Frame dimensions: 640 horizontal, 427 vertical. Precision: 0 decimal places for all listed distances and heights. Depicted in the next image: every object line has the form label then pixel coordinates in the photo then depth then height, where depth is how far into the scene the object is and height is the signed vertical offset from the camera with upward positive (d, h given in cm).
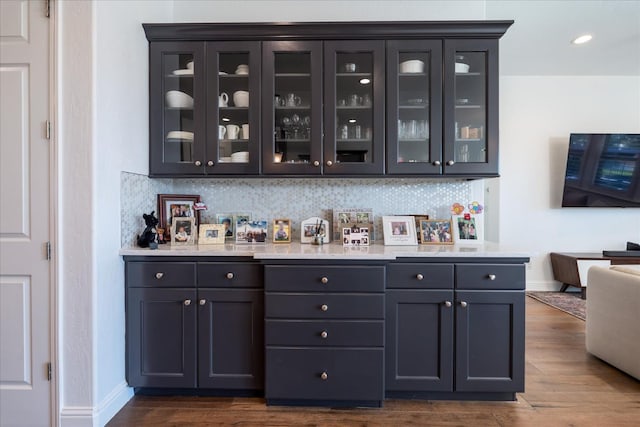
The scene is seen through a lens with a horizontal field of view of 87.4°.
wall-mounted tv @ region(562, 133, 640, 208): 448 +53
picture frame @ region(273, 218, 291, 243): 249 -16
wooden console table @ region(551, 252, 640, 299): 424 -68
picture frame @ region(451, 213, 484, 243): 242 -13
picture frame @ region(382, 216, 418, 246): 237 -14
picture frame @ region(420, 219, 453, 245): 238 -16
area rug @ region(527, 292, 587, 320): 386 -115
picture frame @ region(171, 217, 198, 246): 231 -15
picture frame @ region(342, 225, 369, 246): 235 -19
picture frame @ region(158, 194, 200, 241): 243 +1
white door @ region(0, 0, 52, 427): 179 +7
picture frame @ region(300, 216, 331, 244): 249 -14
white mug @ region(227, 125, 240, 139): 235 +55
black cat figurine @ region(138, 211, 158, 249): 212 -16
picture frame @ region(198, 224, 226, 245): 234 -17
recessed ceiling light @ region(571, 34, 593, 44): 362 +187
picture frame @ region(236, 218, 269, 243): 244 -16
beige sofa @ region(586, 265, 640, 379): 235 -80
